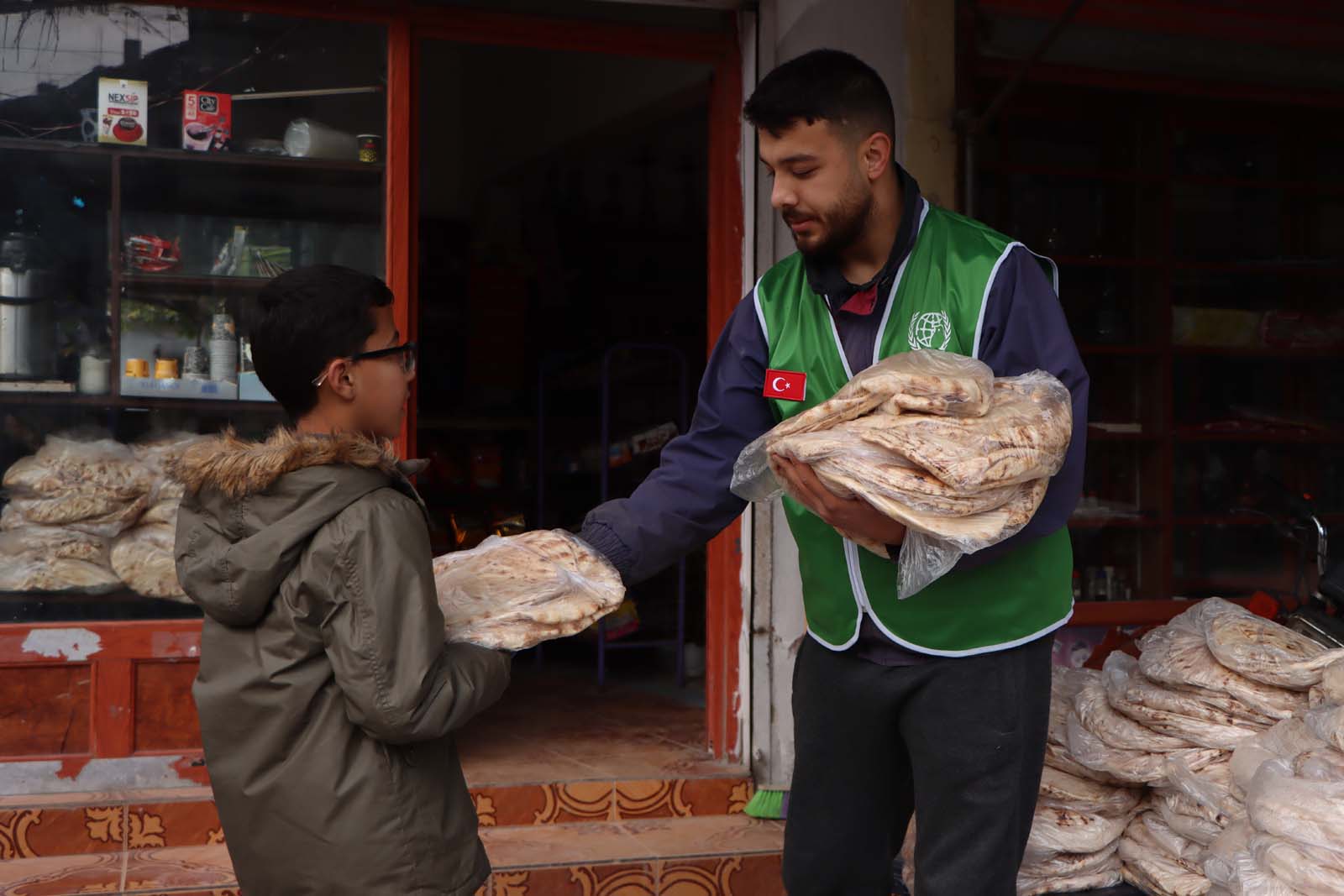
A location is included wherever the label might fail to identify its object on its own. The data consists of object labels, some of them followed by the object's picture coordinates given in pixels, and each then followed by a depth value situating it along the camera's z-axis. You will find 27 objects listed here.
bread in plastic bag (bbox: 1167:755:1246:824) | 2.94
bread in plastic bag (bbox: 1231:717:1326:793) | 2.82
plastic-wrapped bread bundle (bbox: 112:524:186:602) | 3.88
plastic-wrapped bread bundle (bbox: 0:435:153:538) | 3.86
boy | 1.89
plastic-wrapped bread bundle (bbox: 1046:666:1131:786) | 3.27
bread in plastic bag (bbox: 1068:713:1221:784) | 3.08
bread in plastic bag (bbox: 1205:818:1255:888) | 2.69
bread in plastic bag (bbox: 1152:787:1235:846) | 3.00
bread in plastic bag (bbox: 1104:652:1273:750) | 3.07
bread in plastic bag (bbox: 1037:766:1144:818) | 3.23
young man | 2.15
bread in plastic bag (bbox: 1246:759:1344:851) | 2.46
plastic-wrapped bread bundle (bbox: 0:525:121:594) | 3.82
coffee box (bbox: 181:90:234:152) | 3.97
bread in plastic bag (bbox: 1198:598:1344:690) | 3.00
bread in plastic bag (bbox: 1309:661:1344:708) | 2.81
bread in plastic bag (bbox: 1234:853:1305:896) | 2.49
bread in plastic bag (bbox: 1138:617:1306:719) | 3.05
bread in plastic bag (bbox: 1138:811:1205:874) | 3.09
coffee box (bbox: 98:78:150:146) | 3.90
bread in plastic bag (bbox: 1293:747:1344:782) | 2.59
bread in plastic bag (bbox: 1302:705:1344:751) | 2.64
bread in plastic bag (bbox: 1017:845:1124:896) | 3.19
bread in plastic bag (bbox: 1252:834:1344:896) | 2.43
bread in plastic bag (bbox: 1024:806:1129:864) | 3.18
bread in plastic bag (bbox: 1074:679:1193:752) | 3.14
